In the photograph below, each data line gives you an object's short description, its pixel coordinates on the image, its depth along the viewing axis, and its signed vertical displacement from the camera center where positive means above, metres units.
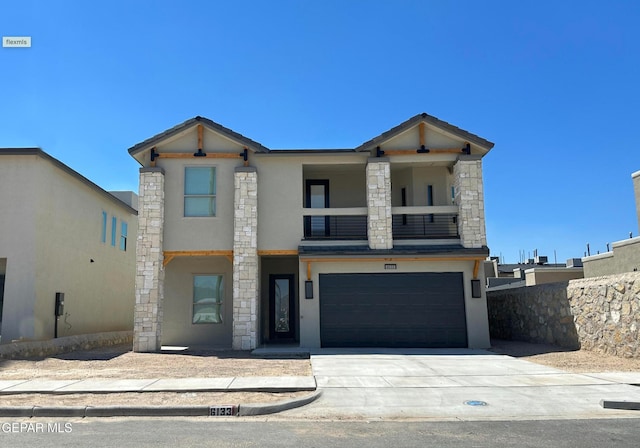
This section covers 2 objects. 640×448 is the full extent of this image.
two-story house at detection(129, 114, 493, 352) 16.78 +1.86
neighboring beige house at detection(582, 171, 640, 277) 18.86 +1.22
